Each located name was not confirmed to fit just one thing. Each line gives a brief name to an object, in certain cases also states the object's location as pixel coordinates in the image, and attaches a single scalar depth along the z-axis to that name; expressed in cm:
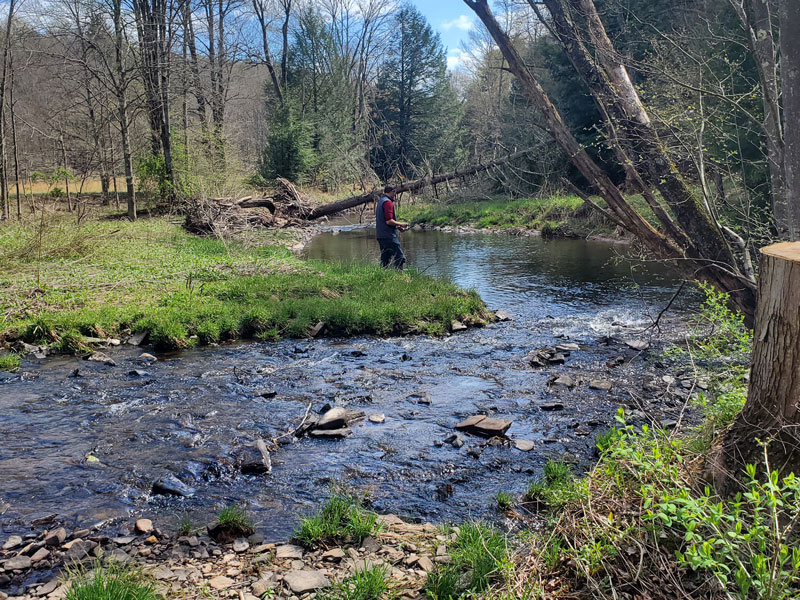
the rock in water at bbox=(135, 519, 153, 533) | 422
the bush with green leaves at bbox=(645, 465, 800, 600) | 236
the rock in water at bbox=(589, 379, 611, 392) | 747
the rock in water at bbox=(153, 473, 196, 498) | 483
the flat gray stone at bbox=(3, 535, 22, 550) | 395
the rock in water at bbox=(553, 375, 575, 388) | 759
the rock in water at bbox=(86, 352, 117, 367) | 839
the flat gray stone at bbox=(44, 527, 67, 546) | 399
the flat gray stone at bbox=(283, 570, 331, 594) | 346
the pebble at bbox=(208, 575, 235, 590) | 350
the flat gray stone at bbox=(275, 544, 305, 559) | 389
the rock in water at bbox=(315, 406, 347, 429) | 615
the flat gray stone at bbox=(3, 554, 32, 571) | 369
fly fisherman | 1334
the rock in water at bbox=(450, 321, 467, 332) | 1062
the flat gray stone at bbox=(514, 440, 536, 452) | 574
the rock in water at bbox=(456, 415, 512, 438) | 601
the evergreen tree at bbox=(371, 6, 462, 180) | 4288
